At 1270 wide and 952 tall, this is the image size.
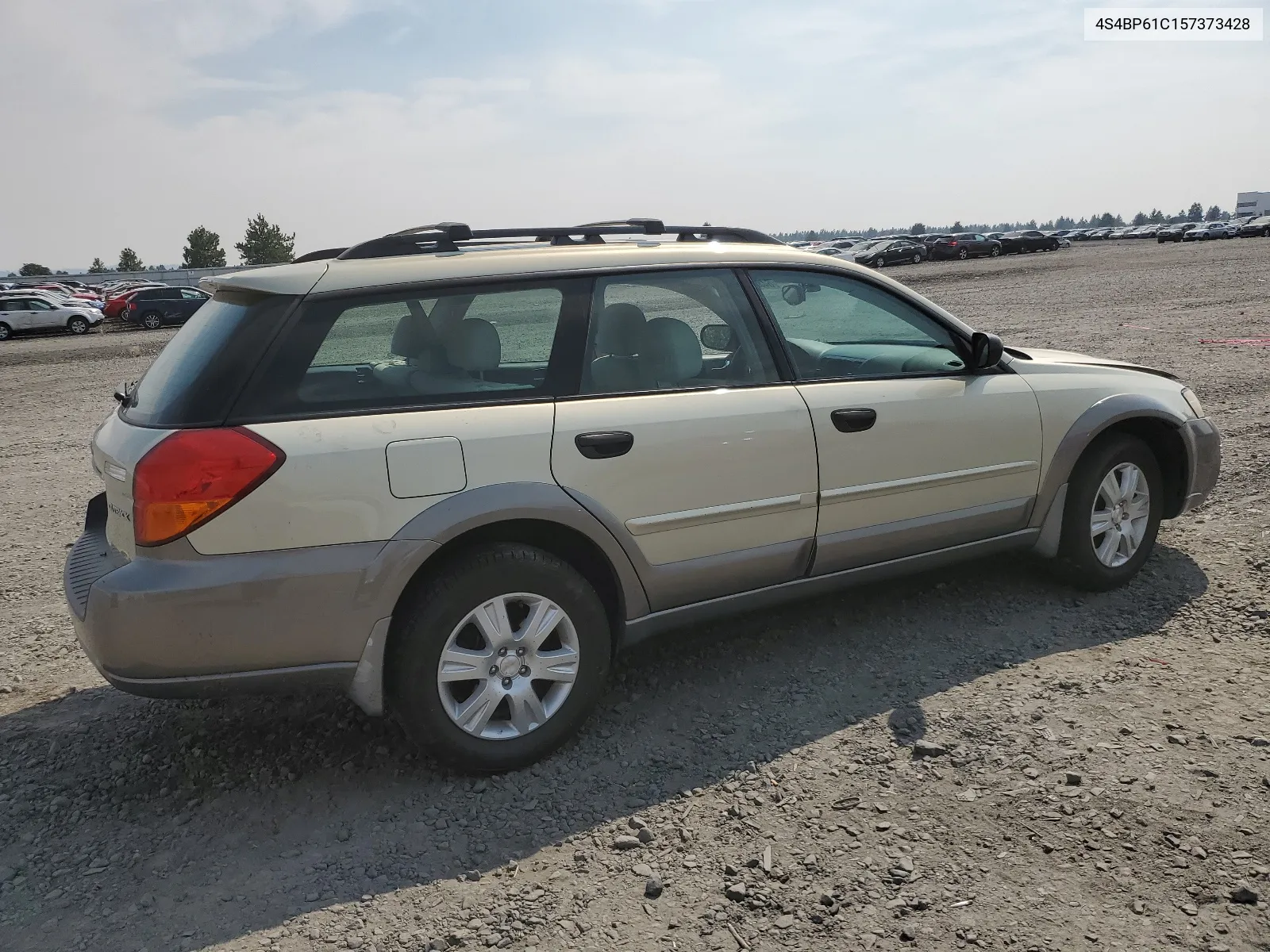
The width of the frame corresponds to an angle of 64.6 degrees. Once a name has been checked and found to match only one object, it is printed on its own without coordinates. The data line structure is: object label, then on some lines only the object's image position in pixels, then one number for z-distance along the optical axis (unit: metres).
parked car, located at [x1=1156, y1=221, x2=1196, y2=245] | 67.81
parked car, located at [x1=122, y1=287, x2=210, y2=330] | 33.03
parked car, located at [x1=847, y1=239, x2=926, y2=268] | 45.56
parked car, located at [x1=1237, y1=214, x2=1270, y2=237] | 63.34
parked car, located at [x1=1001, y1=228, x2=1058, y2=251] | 57.06
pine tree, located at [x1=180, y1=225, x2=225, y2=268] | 101.44
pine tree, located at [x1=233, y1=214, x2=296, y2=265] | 101.88
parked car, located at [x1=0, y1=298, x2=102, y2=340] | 31.83
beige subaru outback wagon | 3.02
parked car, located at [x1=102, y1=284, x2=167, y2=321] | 34.59
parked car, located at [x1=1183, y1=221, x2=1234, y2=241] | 63.91
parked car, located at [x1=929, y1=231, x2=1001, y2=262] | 50.03
